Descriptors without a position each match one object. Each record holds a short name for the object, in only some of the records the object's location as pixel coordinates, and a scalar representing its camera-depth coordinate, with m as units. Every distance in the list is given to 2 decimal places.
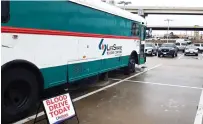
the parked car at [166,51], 22.13
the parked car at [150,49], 22.53
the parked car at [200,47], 33.32
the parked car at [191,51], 25.61
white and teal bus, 3.72
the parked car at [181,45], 33.55
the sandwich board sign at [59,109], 3.52
